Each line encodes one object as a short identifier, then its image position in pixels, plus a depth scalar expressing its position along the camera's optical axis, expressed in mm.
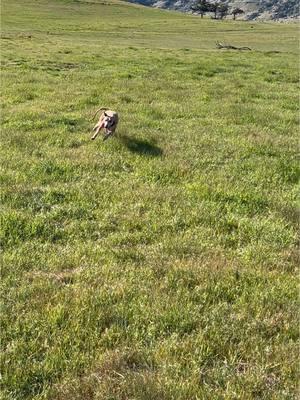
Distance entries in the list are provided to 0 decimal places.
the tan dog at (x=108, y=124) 13898
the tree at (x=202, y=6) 166250
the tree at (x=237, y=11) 183250
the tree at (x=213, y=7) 169500
